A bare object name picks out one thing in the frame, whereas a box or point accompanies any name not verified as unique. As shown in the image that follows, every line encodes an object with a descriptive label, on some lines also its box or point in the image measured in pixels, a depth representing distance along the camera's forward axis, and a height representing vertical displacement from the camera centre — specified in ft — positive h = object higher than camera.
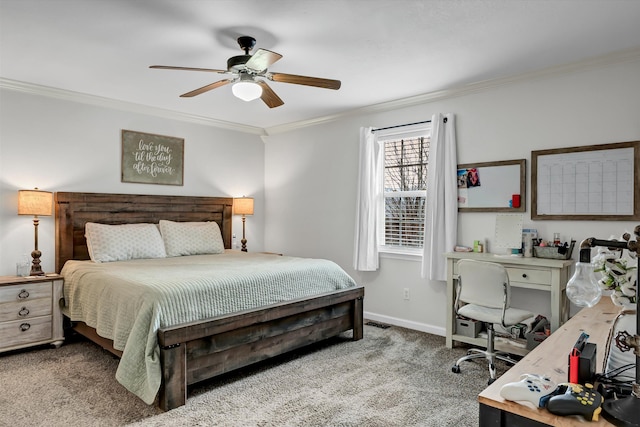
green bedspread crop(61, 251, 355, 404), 8.18 -1.98
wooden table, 3.38 -1.70
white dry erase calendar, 9.77 +0.74
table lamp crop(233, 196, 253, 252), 17.47 +0.09
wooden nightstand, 11.00 -2.87
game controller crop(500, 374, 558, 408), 3.50 -1.57
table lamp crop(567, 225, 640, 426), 3.18 -0.97
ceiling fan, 8.79 +2.98
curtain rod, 13.48 +2.91
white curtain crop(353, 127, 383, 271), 14.67 +0.18
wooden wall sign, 14.76 +1.87
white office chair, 9.33 -2.07
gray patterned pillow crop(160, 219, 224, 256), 14.61 -1.08
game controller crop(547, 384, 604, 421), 3.23 -1.54
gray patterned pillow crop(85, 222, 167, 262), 12.80 -1.09
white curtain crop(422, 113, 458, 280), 12.54 +0.39
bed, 8.27 -2.63
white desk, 9.73 -1.60
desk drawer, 9.99 -1.61
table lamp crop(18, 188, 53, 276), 11.91 +0.04
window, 14.11 +0.70
